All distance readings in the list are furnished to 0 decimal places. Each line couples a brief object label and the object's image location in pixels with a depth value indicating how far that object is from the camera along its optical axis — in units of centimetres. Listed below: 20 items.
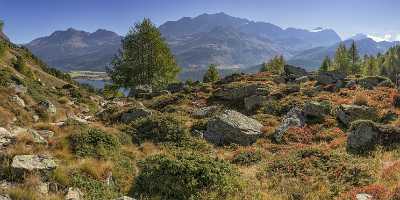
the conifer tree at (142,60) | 6619
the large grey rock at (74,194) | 1135
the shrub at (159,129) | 2112
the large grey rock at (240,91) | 3881
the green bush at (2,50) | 7250
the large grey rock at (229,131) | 2325
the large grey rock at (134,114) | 2652
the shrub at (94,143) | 1565
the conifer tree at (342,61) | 12044
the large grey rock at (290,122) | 2391
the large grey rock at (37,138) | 1577
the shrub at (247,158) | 1850
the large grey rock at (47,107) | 3021
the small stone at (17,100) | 2885
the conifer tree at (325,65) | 12063
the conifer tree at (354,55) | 12550
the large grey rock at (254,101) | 3538
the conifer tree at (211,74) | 9468
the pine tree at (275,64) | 12173
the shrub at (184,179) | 1229
